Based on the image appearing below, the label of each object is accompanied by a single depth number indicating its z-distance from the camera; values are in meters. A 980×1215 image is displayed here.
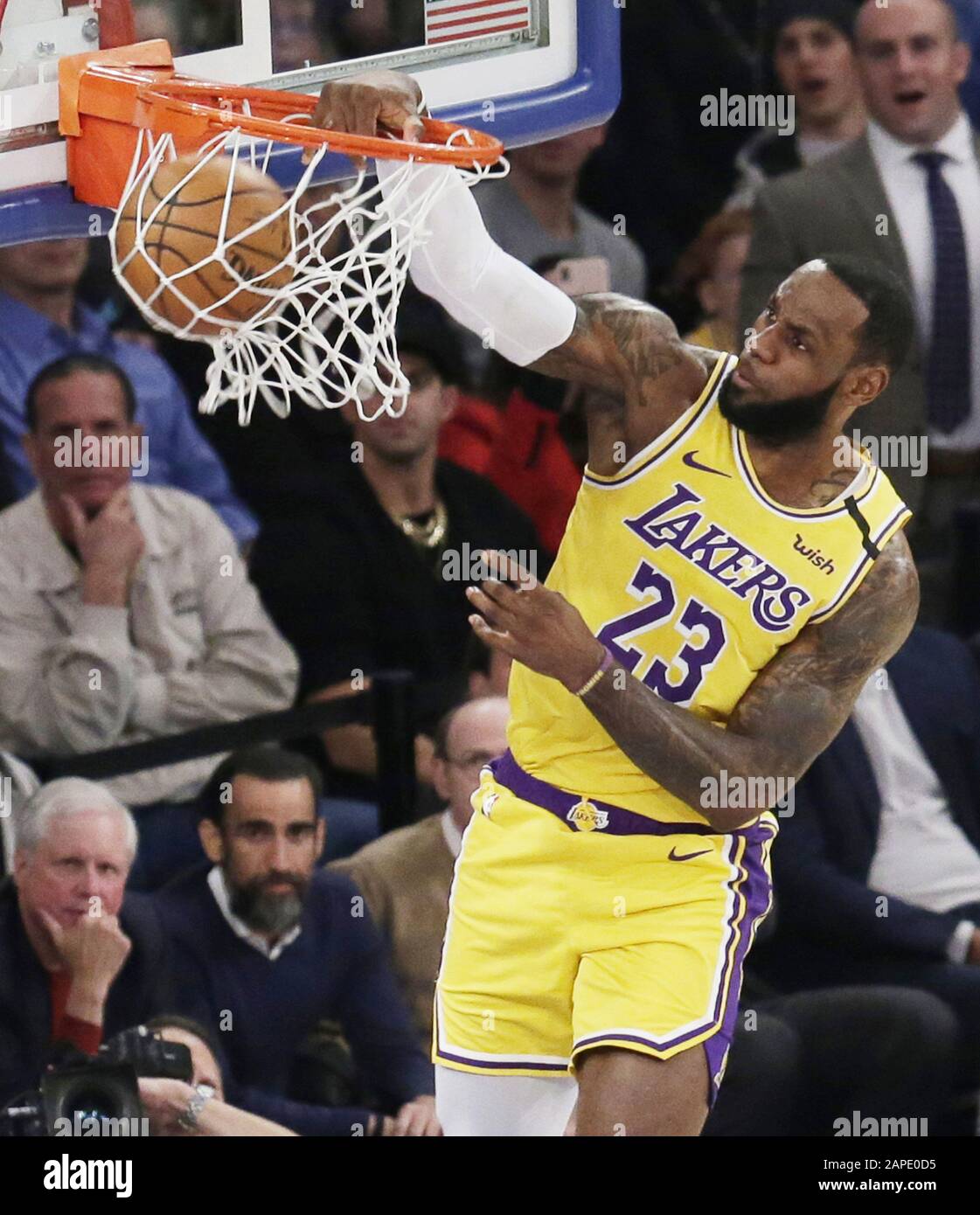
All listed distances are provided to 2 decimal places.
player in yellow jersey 6.71
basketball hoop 6.08
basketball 6.03
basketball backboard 6.51
